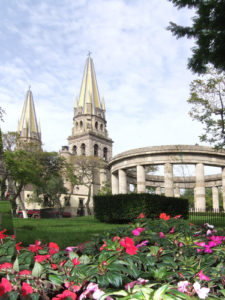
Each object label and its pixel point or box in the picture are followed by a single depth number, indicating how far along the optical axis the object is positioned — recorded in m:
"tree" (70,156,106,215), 42.72
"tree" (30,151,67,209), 42.15
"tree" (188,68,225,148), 18.34
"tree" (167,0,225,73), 7.82
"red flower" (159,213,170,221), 5.37
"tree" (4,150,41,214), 24.36
